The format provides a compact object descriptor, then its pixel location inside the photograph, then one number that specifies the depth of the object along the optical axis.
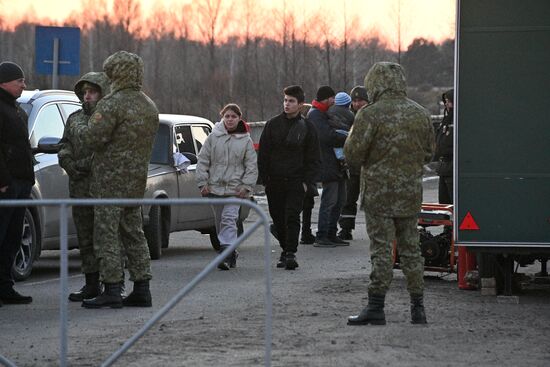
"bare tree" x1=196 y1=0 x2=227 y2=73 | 70.31
